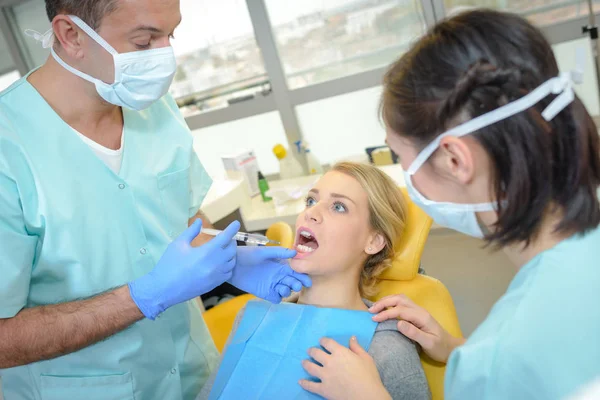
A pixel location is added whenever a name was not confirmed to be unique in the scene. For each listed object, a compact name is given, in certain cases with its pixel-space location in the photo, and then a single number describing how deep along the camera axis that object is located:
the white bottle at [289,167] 2.79
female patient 1.48
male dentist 1.13
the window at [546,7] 2.26
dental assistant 0.71
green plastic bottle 2.65
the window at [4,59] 3.43
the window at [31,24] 3.08
